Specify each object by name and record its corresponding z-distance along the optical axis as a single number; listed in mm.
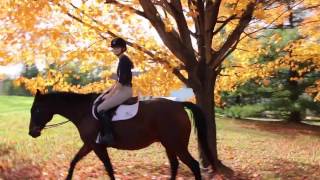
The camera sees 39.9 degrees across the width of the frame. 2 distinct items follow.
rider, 7113
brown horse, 7344
